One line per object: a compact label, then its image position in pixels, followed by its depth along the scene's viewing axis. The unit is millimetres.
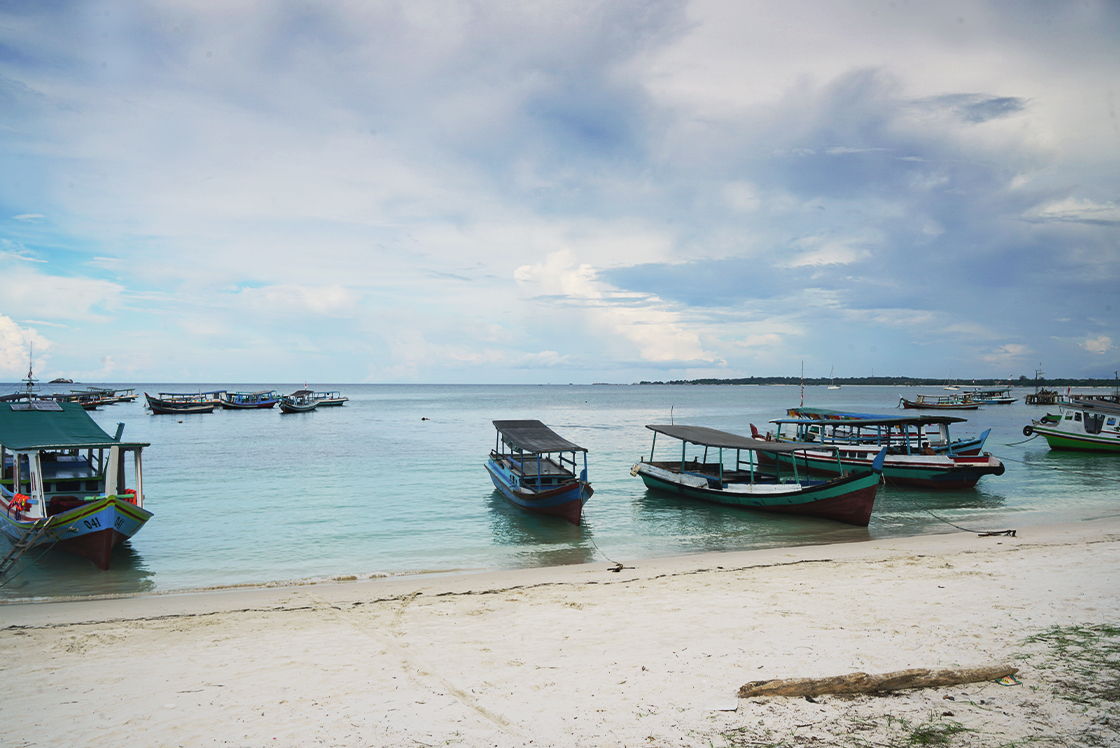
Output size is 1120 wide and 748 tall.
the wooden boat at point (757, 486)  16891
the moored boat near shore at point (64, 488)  13062
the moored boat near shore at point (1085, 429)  33375
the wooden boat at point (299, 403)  73938
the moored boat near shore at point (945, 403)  73562
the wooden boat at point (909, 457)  22672
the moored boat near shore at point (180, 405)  68750
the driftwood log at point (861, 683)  5426
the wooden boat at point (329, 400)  89938
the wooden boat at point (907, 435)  22469
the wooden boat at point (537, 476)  17141
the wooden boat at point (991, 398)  93500
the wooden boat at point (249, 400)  77500
